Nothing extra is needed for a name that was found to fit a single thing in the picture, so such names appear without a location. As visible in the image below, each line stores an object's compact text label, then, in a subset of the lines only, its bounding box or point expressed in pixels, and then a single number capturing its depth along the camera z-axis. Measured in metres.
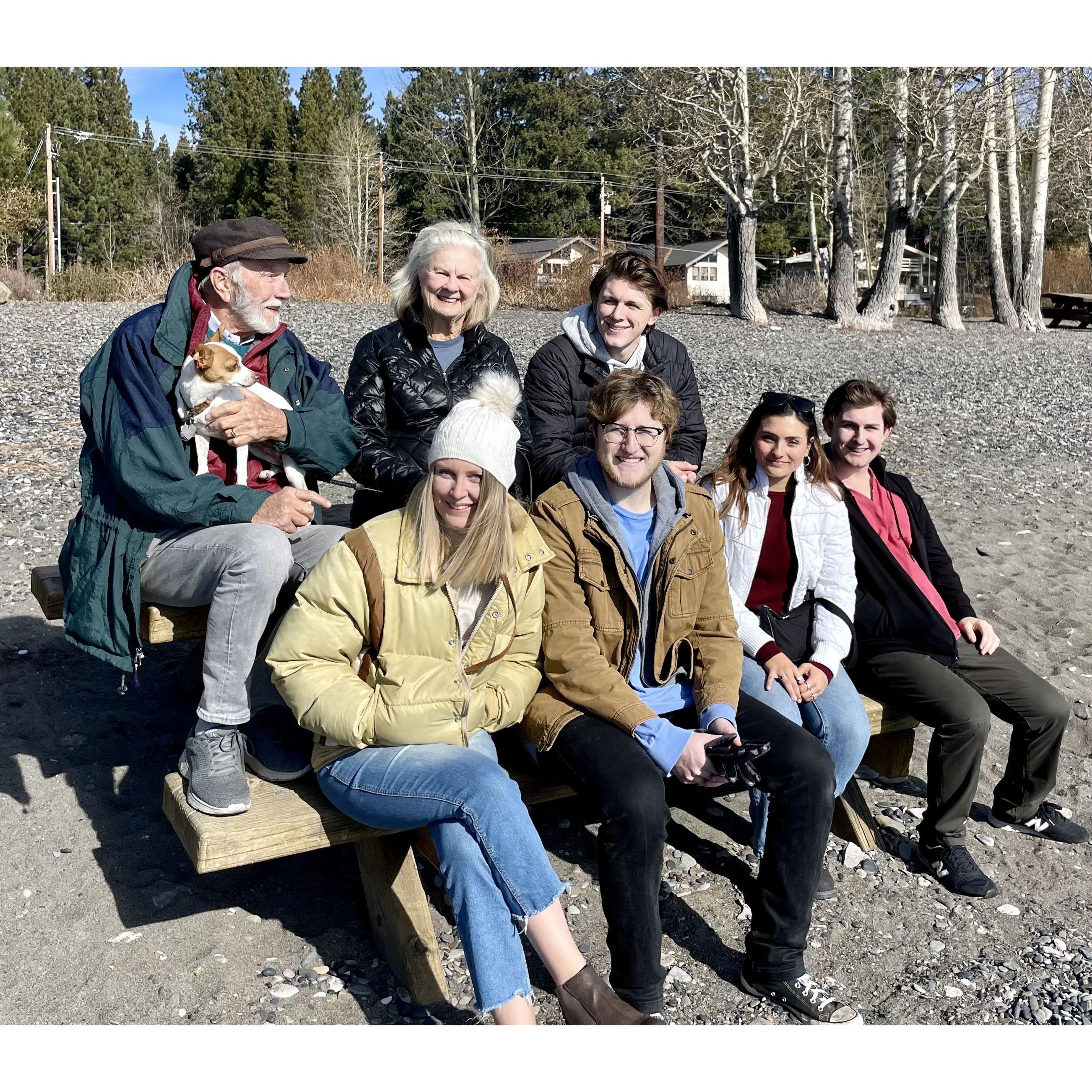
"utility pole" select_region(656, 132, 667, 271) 35.66
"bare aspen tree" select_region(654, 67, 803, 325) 27.11
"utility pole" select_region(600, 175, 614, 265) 39.19
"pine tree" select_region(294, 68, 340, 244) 50.19
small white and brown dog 3.51
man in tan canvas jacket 3.12
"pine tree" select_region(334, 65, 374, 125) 53.22
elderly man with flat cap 3.36
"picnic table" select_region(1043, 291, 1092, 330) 31.23
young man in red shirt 4.00
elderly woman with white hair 4.29
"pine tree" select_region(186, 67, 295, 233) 50.41
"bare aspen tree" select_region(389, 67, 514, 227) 46.34
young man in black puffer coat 4.44
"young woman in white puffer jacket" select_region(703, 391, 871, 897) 3.97
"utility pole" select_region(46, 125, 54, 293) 35.66
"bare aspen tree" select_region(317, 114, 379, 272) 46.81
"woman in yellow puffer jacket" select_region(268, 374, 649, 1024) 2.92
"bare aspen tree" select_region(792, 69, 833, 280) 28.19
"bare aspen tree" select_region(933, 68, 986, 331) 24.56
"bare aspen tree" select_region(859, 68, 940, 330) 24.42
